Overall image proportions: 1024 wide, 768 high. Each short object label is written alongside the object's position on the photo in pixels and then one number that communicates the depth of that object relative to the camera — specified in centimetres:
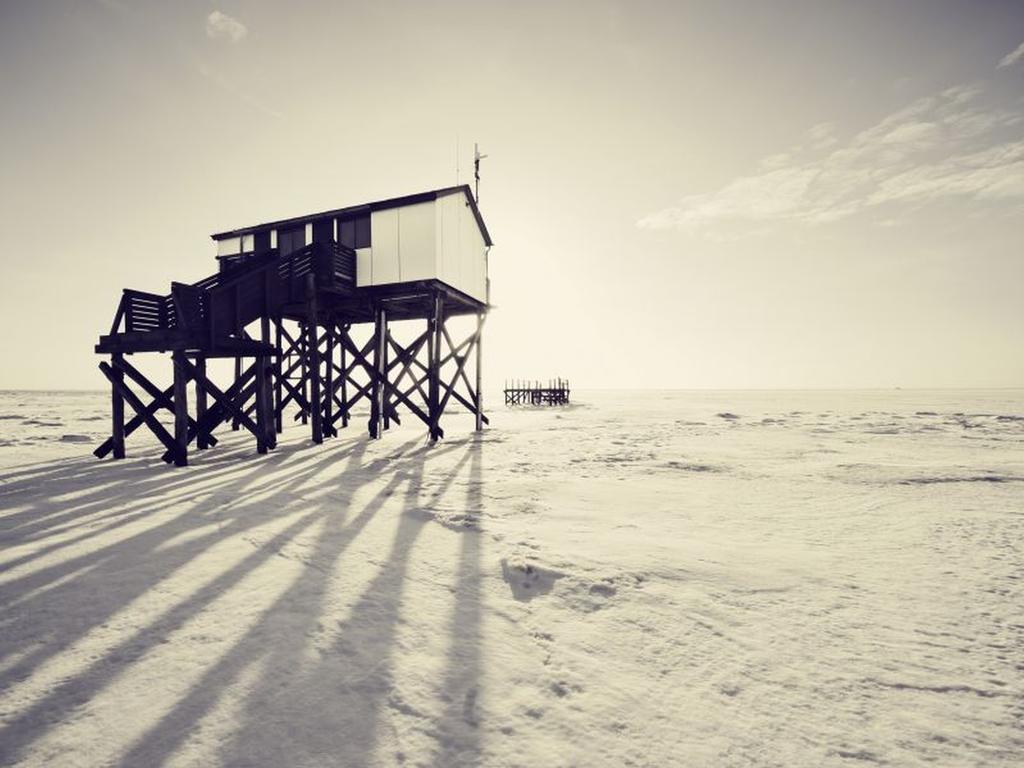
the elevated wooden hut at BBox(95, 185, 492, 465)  1066
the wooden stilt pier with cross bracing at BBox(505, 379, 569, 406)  3934
